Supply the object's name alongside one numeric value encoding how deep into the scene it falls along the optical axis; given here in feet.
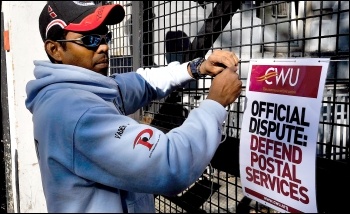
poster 5.13
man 5.06
